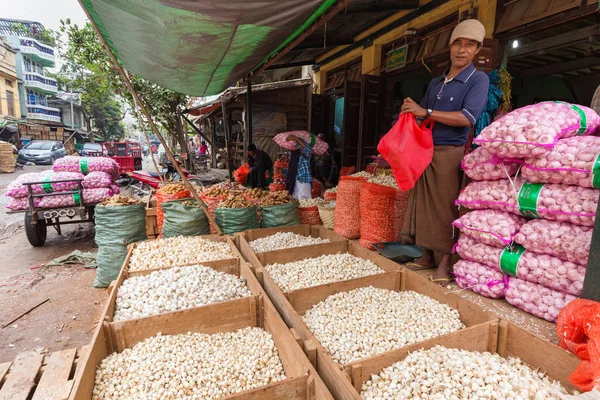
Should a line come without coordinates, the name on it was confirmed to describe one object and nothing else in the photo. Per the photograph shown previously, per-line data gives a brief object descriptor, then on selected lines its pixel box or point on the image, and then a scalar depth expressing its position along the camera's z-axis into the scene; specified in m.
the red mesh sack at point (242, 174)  7.69
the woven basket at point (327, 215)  4.16
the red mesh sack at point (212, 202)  4.28
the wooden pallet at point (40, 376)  1.66
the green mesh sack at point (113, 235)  3.81
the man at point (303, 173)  5.71
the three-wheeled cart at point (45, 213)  4.72
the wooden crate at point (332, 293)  1.42
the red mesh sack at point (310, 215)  4.59
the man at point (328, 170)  7.27
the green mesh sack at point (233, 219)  4.03
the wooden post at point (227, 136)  9.70
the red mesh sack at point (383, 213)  3.25
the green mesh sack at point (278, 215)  4.20
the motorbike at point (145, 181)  7.67
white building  30.22
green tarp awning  2.39
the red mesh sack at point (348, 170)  6.11
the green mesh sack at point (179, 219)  3.87
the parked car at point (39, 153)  17.16
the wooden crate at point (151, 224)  4.34
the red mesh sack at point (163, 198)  4.06
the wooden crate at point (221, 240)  2.80
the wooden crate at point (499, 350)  1.48
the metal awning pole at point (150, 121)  2.62
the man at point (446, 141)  2.38
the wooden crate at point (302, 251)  2.88
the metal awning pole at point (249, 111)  6.60
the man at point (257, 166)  7.17
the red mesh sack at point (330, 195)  4.59
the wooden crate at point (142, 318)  1.83
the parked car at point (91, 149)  15.46
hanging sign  5.32
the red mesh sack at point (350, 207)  3.66
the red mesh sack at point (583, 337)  1.27
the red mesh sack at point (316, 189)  6.37
